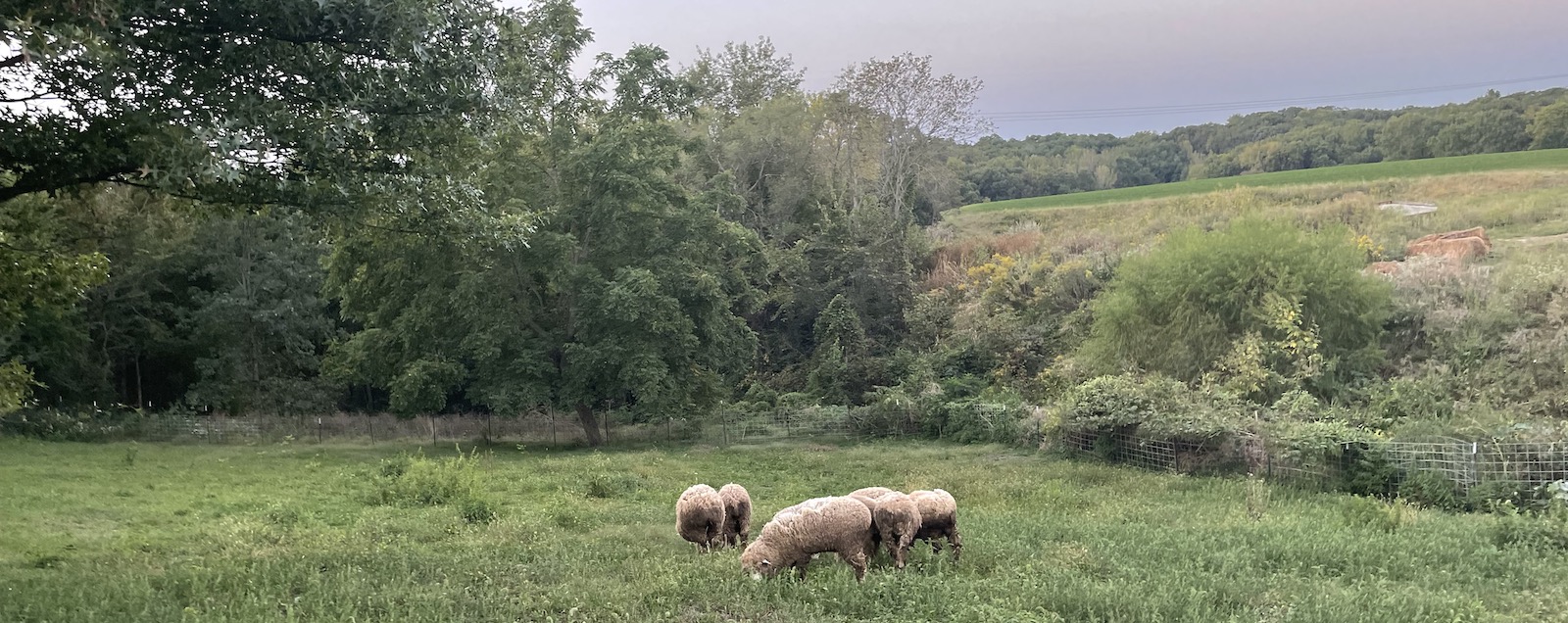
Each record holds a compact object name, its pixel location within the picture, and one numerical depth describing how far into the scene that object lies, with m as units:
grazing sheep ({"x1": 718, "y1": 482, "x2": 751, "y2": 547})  10.00
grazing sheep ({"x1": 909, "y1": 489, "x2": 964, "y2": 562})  8.99
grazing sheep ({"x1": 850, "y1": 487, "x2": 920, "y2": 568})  8.37
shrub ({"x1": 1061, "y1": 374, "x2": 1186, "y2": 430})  18.12
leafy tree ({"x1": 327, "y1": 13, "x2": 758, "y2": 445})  25.20
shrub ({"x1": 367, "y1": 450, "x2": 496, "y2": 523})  13.95
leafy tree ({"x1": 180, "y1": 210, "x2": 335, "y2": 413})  31.62
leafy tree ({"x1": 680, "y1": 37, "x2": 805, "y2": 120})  45.38
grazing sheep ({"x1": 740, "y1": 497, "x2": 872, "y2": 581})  7.89
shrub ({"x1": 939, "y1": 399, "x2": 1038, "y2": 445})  23.42
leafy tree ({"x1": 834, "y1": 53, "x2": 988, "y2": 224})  40.97
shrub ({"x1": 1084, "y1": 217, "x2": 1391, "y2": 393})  20.14
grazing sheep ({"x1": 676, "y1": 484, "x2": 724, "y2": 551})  9.57
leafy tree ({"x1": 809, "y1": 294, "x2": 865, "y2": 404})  35.31
